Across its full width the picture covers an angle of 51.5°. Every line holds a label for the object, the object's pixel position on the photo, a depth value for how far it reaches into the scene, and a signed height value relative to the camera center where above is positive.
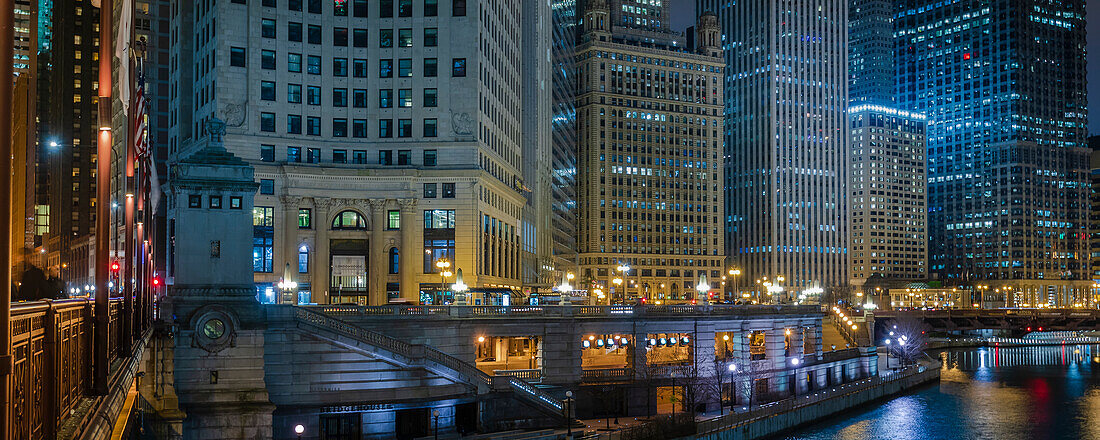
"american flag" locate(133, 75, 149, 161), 42.97 +4.86
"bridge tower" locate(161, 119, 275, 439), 58.91 -3.13
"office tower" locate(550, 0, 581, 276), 187.12 +19.82
